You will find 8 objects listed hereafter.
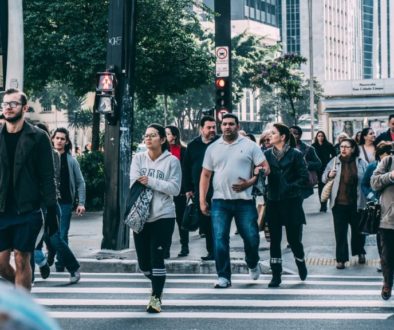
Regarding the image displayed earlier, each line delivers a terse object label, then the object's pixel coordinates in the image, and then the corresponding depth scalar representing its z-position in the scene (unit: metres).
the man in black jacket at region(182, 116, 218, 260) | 11.29
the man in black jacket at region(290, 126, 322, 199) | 13.06
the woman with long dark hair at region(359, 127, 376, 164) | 13.81
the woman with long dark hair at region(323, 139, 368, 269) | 11.43
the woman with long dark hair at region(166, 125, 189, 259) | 12.19
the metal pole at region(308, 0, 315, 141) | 51.15
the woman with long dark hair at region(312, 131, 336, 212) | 21.09
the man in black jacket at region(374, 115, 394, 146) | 14.66
